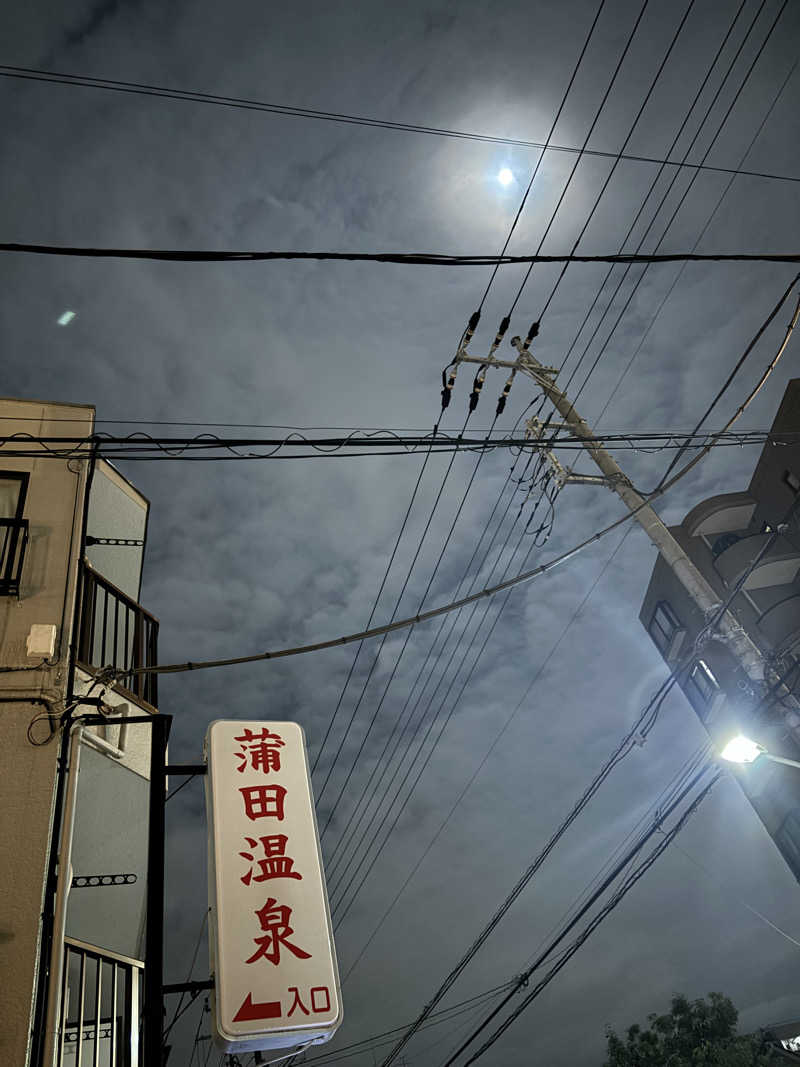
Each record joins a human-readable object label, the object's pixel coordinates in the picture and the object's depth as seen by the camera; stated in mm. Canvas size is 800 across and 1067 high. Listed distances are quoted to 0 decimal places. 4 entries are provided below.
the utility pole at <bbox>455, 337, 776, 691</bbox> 8492
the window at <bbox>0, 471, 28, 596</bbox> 8031
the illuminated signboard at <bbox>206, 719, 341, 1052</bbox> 4859
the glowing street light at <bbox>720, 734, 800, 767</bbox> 8086
